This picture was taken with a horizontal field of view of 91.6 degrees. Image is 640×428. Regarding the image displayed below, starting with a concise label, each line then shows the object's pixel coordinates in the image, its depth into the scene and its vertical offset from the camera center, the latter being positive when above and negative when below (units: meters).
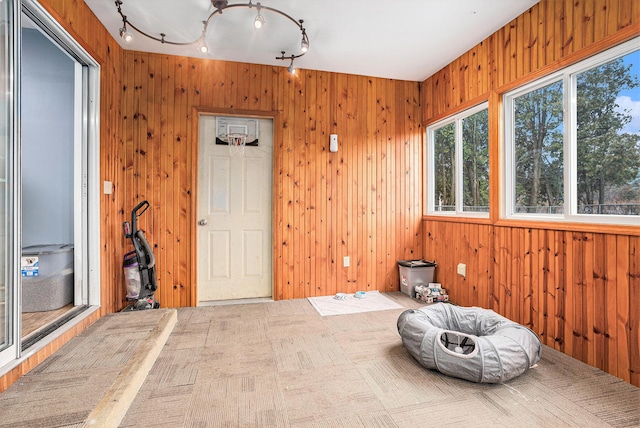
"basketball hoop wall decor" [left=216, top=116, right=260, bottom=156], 3.63 +0.95
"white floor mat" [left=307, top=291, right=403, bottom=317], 3.37 -1.05
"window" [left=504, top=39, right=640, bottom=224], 2.05 +0.53
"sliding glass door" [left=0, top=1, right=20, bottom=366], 1.78 +0.19
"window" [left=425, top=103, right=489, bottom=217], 3.32 +0.57
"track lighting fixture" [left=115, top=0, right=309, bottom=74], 2.44 +1.65
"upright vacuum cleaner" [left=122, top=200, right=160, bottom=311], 3.08 -0.57
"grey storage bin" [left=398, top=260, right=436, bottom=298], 3.85 -0.77
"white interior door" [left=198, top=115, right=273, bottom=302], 3.60 -0.06
